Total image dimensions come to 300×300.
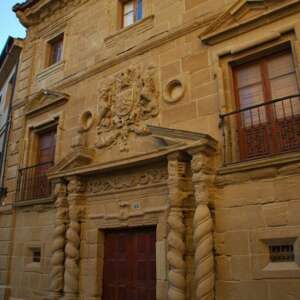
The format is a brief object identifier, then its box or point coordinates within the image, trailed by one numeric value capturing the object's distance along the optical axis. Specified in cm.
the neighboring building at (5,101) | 774
